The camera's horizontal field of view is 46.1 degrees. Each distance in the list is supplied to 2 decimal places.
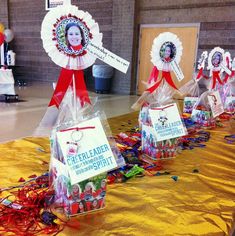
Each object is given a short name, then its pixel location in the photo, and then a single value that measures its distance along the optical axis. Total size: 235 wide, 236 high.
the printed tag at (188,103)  3.12
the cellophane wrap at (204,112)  2.47
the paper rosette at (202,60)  3.40
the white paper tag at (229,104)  3.22
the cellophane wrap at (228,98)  3.21
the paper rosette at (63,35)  1.19
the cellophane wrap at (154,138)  1.65
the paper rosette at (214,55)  2.86
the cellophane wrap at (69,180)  1.04
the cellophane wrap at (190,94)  3.08
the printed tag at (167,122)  1.62
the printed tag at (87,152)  1.02
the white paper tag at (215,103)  2.44
